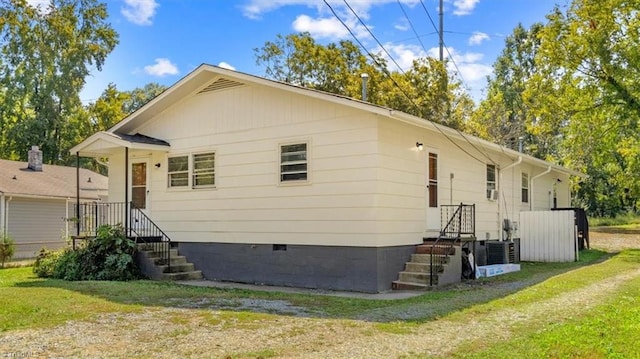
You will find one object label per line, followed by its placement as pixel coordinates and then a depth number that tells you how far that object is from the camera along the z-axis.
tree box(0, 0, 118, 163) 31.27
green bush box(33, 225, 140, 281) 12.34
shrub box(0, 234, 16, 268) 16.03
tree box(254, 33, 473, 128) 28.34
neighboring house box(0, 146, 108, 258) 19.59
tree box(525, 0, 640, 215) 19.41
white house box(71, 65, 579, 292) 10.84
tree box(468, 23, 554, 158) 34.19
